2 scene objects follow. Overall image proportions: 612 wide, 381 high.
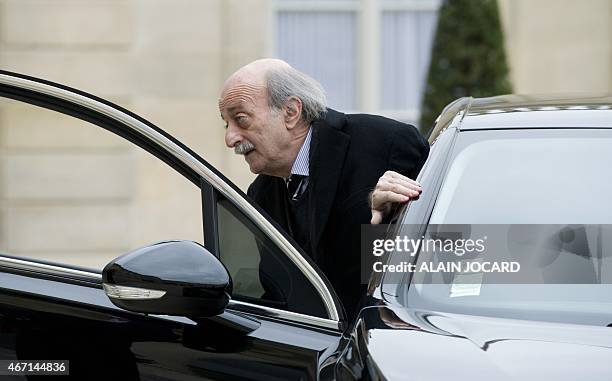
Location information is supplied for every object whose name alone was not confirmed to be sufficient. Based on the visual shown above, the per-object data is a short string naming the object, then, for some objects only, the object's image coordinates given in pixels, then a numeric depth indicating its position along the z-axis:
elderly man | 5.15
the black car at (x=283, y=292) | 3.96
